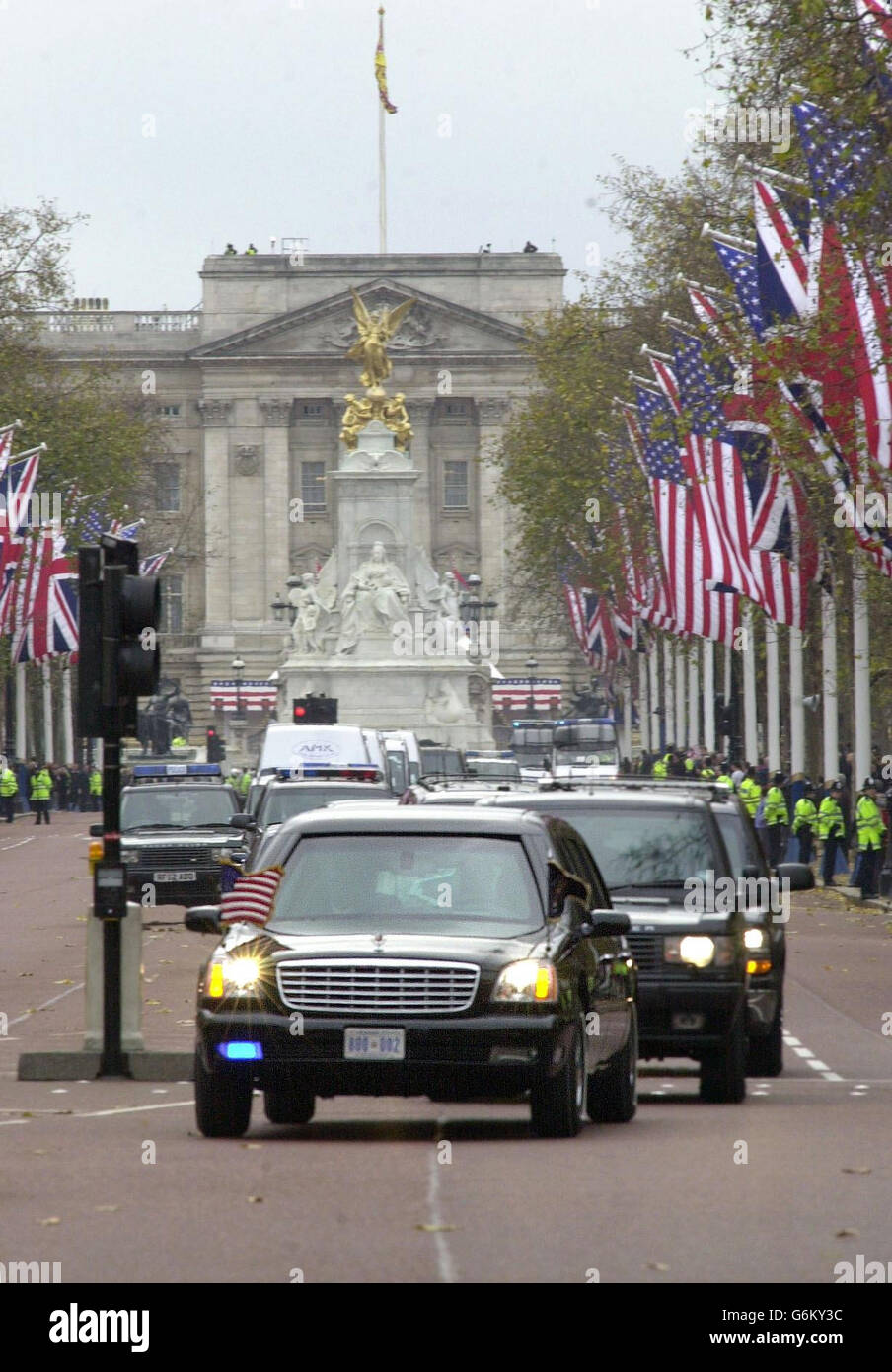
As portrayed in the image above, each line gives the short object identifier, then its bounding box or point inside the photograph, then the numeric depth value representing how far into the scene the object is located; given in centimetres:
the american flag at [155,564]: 7469
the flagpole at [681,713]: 7438
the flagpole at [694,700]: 7038
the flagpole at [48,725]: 8444
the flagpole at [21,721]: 7869
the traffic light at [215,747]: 8681
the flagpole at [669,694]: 7688
